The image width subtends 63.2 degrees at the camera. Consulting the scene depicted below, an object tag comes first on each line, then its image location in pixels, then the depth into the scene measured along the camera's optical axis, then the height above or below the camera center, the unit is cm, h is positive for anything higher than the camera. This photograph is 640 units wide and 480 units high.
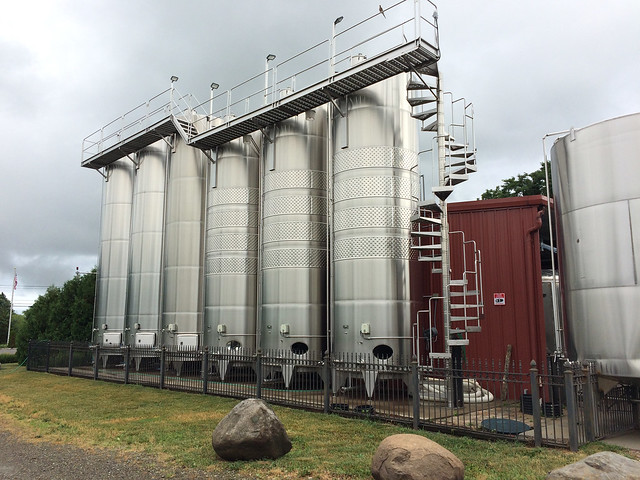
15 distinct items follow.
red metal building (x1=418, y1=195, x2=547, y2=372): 1636 +124
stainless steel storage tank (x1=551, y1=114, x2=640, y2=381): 1080 +161
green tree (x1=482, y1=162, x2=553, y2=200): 3659 +942
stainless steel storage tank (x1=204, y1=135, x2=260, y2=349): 2111 +295
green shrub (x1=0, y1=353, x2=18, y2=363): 3939 -295
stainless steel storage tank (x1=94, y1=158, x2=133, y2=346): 2827 +395
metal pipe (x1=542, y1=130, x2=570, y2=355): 1348 -46
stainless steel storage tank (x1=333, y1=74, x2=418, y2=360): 1617 +325
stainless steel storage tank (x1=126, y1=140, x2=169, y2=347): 2583 +371
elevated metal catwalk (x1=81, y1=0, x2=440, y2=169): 1586 +783
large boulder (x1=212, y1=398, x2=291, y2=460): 901 -201
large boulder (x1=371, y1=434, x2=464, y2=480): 732 -206
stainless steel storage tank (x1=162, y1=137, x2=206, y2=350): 2411 +340
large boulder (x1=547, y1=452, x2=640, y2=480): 662 -197
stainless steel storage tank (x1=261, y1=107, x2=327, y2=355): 1855 +300
